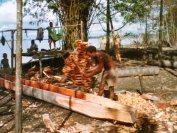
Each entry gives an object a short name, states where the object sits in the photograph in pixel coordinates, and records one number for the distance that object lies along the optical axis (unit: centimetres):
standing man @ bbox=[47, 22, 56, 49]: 993
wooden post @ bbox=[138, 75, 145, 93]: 778
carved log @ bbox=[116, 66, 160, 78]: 905
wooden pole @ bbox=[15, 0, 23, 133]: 389
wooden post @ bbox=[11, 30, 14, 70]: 893
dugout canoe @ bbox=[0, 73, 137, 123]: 503
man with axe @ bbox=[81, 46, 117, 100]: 579
